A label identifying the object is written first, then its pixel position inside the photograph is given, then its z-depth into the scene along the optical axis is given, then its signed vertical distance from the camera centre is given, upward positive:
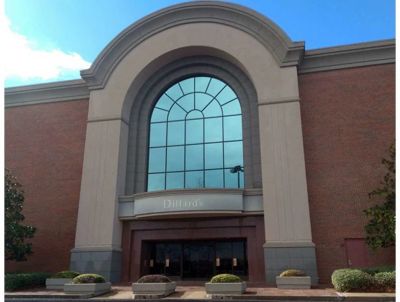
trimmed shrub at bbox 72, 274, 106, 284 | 16.78 -0.85
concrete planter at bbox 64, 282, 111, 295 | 16.28 -1.19
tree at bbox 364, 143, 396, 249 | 18.02 +1.94
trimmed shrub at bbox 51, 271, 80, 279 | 19.36 -0.80
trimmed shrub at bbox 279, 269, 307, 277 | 17.88 -0.57
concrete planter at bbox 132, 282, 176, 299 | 15.52 -1.18
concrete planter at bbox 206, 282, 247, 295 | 15.36 -1.09
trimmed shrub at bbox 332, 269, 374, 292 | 16.03 -0.84
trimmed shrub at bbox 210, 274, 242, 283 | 15.71 -0.75
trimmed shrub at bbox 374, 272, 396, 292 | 15.89 -0.80
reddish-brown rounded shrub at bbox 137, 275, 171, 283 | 16.11 -0.80
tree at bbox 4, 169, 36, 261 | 21.55 +1.55
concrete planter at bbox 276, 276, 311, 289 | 17.48 -0.95
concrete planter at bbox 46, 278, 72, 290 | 18.95 -1.12
